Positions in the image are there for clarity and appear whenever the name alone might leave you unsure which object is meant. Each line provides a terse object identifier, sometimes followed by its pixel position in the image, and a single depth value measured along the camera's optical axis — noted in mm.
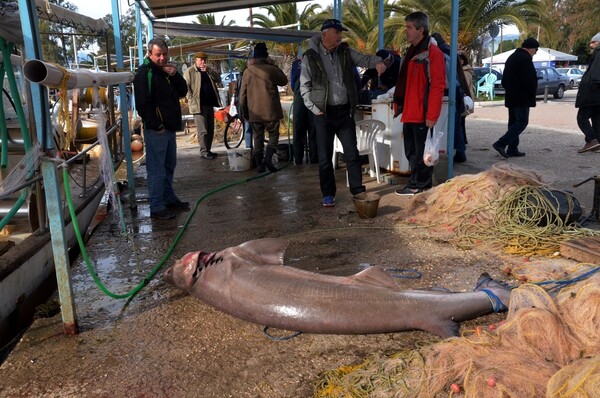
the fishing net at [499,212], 4840
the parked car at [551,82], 26891
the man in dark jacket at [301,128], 9188
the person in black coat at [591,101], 9047
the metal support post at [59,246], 3365
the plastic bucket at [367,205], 5875
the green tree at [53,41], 6079
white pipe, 2984
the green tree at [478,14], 23656
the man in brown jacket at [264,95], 8992
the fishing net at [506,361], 2478
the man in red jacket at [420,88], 6289
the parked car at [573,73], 35866
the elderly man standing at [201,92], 11039
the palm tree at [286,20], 31812
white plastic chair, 7625
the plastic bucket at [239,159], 9680
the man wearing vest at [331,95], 6270
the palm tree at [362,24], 30562
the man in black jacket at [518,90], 9367
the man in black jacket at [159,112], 5992
